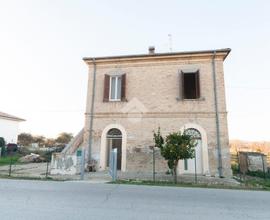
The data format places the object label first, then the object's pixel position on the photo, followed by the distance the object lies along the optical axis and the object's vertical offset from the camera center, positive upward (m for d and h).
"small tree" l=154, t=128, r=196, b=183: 9.69 +0.36
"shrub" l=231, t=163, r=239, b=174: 14.71 -0.83
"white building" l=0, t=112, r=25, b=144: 28.99 +3.79
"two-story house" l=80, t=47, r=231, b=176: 12.44 +3.11
